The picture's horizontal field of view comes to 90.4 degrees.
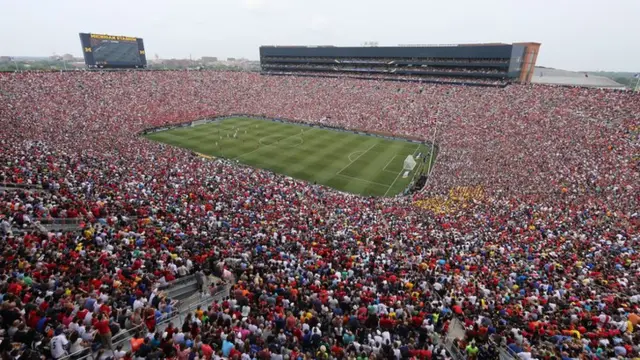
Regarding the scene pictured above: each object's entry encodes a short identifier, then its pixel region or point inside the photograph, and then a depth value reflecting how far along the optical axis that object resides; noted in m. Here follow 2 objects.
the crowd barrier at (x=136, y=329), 7.01
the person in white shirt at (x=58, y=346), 6.57
